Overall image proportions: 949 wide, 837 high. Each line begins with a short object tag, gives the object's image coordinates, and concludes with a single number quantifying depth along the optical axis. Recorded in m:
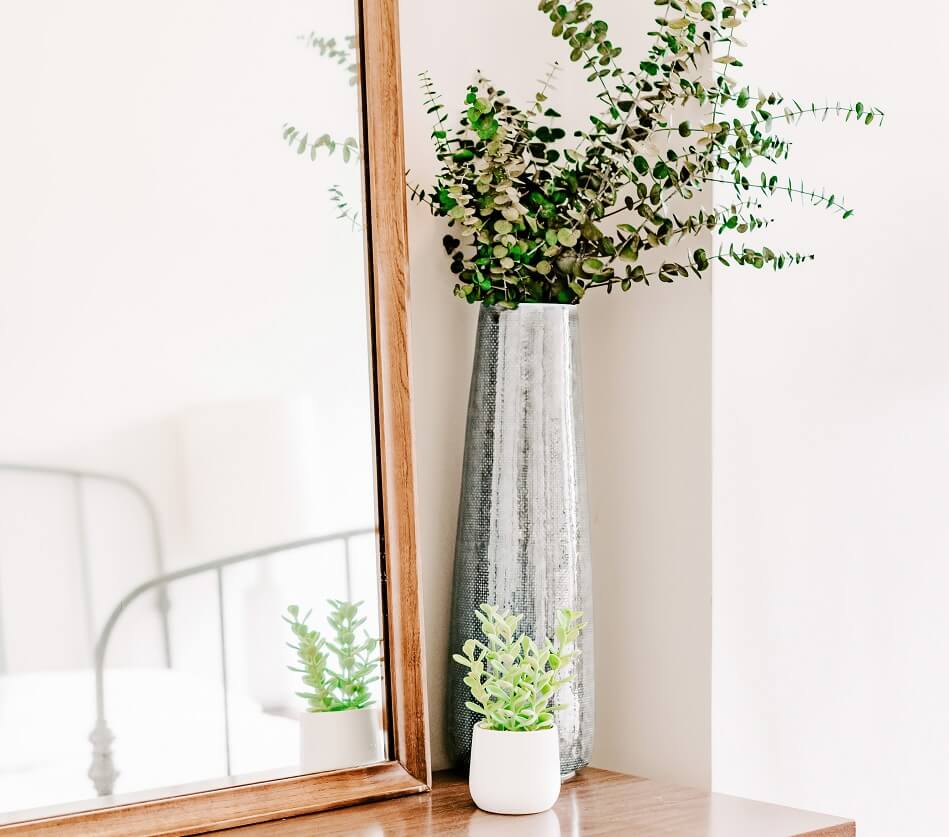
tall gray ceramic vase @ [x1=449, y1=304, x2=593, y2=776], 2.13
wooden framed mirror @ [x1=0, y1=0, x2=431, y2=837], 1.95
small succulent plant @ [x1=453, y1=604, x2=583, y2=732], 2.05
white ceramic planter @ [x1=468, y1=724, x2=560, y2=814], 2.03
